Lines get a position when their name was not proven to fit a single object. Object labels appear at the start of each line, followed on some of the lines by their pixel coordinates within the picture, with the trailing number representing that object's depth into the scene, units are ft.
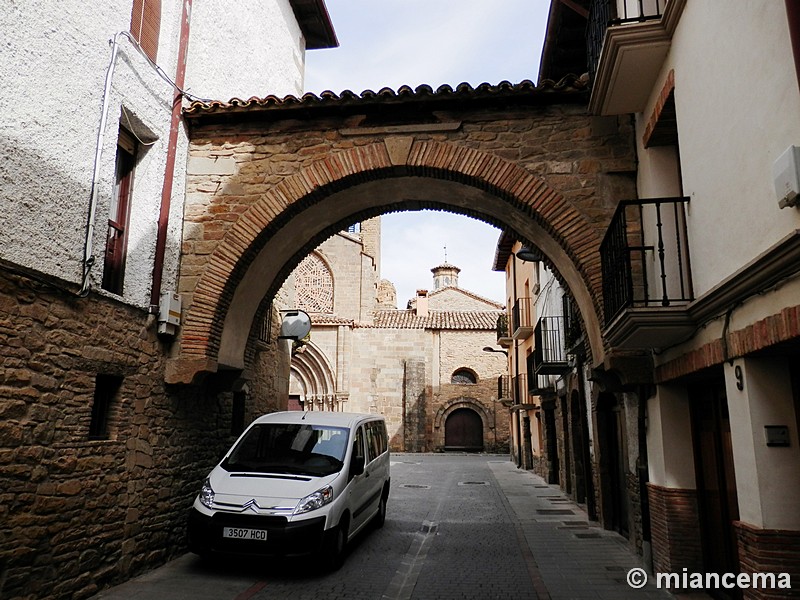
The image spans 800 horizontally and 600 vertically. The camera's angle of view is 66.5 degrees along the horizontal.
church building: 98.58
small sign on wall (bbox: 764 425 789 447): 13.23
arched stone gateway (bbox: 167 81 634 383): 24.52
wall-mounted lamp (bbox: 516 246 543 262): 42.03
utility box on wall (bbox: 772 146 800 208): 10.46
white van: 20.90
